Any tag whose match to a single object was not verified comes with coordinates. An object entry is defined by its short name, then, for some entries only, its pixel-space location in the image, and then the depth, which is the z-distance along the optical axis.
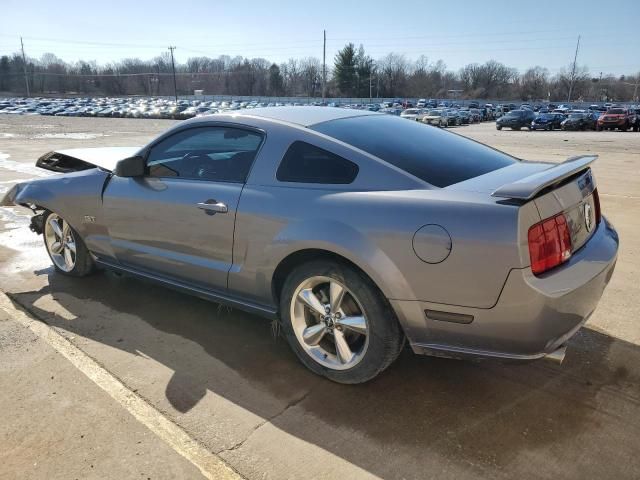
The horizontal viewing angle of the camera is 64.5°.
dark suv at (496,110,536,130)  37.00
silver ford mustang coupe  2.34
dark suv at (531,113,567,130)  35.97
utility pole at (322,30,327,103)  60.66
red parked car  33.38
